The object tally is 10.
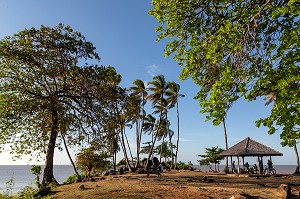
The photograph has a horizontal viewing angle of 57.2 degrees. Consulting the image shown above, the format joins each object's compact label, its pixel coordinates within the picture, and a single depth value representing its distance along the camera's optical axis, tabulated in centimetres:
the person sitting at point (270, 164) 3077
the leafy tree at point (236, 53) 604
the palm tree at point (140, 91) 4337
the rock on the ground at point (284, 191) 1067
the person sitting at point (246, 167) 3312
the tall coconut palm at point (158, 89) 4312
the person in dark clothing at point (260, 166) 3019
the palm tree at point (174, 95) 4735
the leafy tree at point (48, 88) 1598
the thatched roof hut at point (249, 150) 2830
